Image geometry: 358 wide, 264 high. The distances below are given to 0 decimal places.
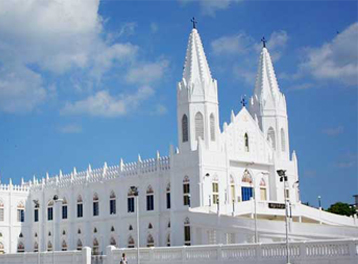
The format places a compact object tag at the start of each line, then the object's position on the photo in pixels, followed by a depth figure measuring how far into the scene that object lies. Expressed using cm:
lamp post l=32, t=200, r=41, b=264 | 4356
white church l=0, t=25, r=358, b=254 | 5134
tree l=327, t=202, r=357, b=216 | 9516
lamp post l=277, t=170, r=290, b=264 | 3076
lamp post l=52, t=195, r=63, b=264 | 7066
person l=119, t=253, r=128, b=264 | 3703
